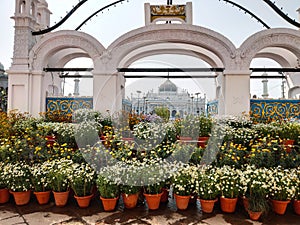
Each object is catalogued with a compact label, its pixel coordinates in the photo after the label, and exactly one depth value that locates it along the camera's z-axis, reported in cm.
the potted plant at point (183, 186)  365
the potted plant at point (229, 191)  354
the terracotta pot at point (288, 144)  466
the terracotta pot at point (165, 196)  391
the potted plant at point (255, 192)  338
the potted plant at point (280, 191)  345
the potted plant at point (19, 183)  382
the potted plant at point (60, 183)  377
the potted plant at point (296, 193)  354
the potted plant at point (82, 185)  371
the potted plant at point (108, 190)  362
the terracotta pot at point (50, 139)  533
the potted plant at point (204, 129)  525
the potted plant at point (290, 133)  523
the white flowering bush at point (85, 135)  504
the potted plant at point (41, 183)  382
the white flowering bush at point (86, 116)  622
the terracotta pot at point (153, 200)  365
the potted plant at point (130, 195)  365
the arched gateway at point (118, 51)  737
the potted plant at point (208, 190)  355
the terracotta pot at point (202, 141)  509
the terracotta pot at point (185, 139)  508
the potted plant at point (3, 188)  386
